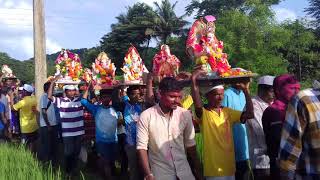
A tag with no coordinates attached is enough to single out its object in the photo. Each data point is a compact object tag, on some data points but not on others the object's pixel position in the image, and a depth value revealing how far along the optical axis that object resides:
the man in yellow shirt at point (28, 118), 6.11
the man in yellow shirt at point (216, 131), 2.95
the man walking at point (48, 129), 5.46
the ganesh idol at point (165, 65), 3.72
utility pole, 6.63
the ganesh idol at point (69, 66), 6.40
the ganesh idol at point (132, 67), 4.91
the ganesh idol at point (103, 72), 5.04
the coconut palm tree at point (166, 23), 34.39
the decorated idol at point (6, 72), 7.56
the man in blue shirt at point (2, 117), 6.17
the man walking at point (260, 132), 3.18
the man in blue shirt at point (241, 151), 3.34
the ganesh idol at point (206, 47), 3.32
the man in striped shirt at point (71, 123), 5.07
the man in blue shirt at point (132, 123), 3.86
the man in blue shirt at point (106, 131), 4.50
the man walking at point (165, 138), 2.66
